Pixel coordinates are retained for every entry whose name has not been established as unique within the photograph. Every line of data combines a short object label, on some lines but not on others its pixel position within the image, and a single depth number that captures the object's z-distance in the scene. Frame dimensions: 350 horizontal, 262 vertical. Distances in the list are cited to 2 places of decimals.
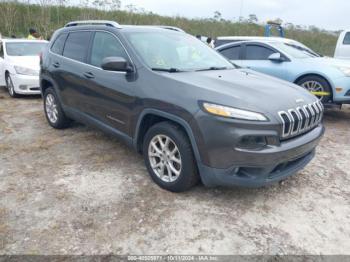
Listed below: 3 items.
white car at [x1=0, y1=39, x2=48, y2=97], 7.61
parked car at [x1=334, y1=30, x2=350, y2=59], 9.93
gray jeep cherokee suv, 2.86
